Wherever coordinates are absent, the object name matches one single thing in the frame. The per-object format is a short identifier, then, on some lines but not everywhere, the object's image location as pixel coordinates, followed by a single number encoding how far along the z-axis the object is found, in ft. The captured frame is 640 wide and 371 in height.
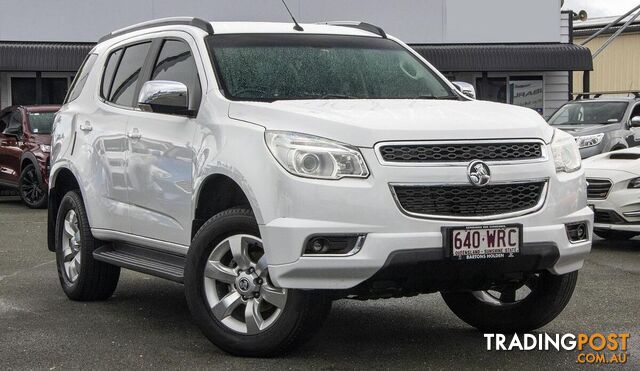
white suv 17.35
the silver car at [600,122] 58.29
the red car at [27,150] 58.13
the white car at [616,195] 36.14
